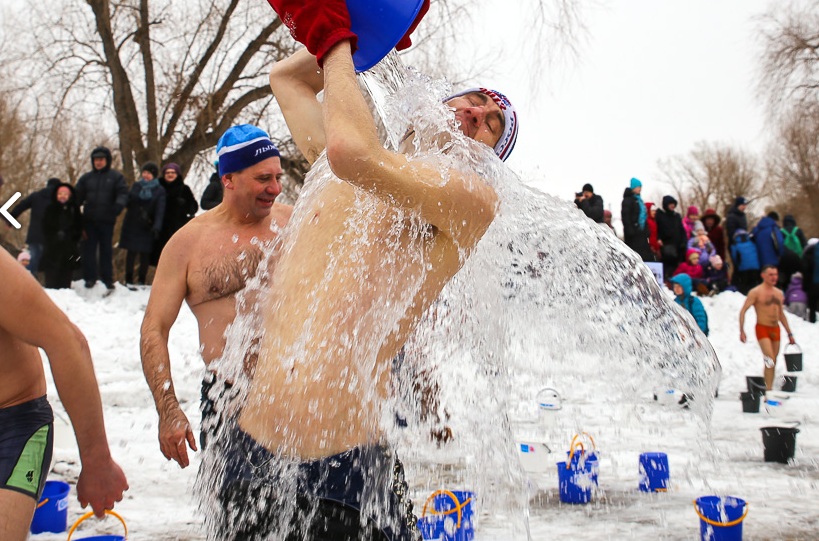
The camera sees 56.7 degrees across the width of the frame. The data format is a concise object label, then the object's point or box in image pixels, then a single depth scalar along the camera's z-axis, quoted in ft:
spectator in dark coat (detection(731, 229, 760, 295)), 42.29
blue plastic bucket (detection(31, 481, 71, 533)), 13.02
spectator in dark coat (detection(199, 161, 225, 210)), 30.32
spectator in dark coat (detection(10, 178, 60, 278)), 31.12
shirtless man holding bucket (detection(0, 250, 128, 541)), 6.53
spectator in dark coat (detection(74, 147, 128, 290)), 31.37
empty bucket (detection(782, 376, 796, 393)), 31.89
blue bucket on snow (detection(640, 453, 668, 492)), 16.34
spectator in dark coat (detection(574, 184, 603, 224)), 36.37
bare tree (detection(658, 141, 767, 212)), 164.14
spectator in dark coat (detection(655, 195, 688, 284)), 40.14
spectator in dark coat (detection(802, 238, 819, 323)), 42.27
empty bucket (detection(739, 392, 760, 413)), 26.16
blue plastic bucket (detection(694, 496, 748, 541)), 12.37
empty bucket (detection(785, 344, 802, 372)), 34.32
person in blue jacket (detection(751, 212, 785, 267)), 41.96
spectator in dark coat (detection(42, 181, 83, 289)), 30.96
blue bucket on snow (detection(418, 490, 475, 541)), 11.83
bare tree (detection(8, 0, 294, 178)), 49.05
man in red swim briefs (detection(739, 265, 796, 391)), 31.37
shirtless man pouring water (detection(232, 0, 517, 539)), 5.57
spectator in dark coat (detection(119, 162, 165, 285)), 31.65
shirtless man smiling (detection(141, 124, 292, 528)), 8.66
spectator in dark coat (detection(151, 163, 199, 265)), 32.19
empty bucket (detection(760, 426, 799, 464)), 18.61
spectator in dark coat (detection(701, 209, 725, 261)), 45.39
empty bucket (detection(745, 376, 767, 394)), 26.32
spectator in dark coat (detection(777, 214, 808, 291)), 43.60
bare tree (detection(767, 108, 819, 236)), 99.96
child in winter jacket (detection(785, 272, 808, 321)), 44.19
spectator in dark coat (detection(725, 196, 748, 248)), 43.32
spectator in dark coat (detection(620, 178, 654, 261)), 38.09
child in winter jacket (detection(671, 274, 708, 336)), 29.99
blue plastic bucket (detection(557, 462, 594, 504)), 15.69
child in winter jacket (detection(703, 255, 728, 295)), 43.62
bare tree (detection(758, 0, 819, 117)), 70.49
